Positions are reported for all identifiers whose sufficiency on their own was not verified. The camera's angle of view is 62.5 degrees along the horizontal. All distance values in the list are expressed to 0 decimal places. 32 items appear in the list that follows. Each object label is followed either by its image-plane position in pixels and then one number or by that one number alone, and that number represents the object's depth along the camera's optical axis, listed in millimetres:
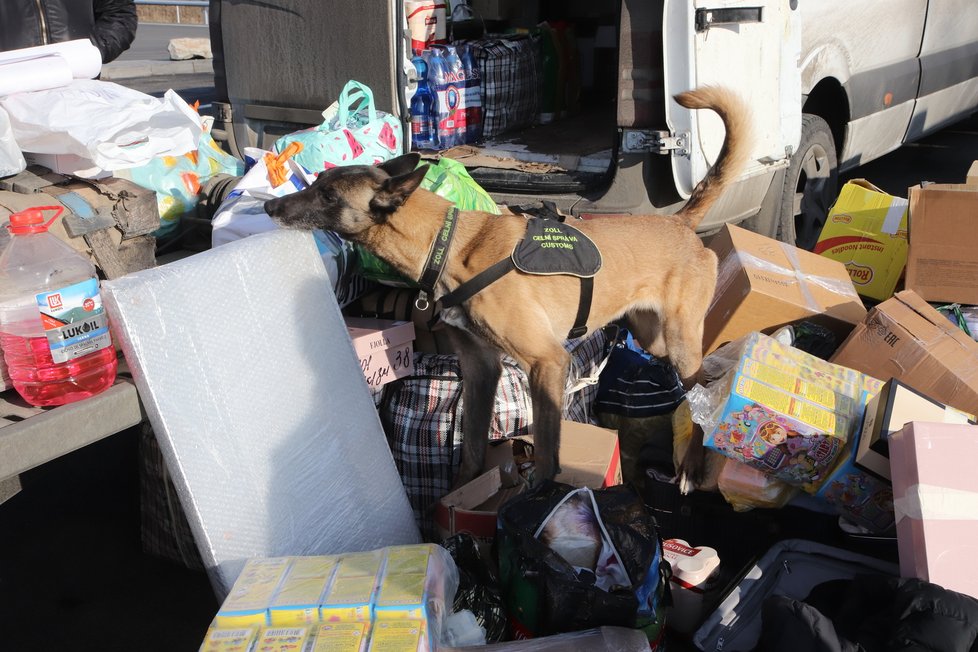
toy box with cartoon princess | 2883
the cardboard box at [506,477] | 2943
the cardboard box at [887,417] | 2742
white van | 3877
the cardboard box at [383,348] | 3281
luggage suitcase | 2527
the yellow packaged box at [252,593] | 2035
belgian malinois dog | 3021
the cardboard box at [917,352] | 3330
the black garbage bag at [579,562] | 2309
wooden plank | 2156
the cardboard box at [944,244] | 4137
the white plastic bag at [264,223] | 3246
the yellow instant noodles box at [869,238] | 4645
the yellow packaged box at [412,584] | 2021
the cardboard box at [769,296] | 3836
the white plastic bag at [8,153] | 2826
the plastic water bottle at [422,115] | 5512
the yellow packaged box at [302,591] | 2025
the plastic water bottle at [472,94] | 5777
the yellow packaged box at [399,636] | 1934
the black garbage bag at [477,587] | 2375
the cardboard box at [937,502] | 2297
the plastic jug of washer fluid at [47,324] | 2275
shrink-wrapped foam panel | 2377
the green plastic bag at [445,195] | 3457
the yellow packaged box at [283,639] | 1952
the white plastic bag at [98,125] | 2951
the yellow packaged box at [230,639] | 1974
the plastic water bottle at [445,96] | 5531
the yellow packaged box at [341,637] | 1941
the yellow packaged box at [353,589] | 2020
